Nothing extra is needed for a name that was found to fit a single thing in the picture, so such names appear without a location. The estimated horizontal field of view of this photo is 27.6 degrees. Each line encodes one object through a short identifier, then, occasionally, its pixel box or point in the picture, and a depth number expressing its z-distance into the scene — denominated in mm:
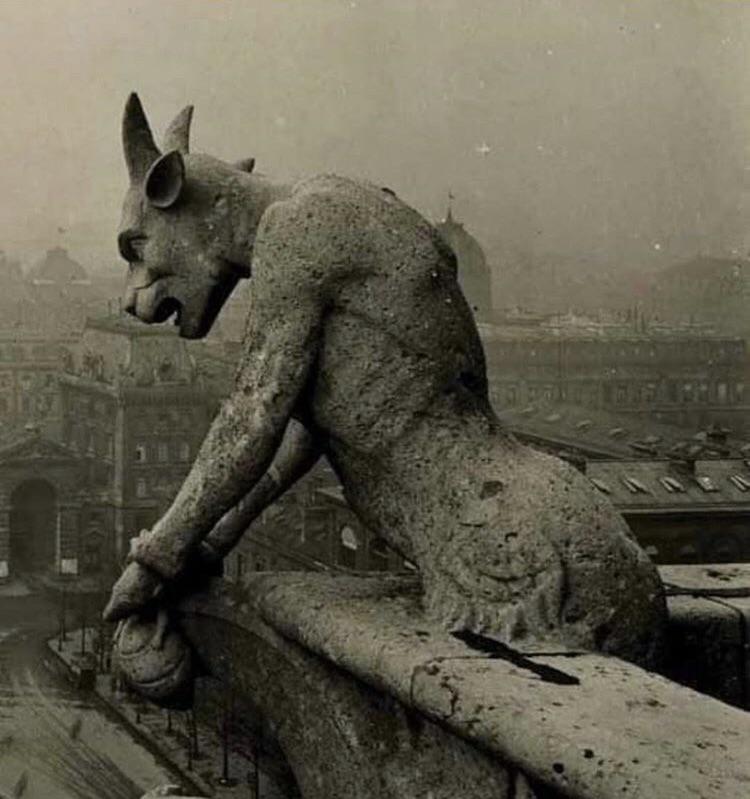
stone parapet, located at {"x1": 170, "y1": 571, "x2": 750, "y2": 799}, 2217
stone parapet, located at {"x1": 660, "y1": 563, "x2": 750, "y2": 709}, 3430
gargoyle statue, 2945
